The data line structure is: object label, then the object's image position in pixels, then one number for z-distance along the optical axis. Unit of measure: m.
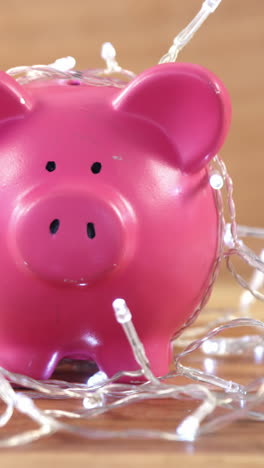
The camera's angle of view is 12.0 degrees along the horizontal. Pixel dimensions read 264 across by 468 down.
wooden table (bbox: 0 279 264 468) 0.39
